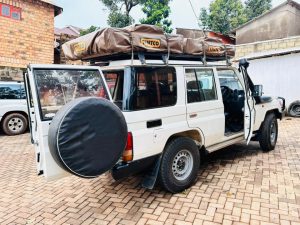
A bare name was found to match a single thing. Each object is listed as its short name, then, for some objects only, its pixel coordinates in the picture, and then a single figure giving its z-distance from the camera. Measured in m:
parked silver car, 8.96
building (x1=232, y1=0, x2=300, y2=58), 17.08
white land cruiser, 2.92
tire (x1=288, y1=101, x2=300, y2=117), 11.55
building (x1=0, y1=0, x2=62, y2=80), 9.92
